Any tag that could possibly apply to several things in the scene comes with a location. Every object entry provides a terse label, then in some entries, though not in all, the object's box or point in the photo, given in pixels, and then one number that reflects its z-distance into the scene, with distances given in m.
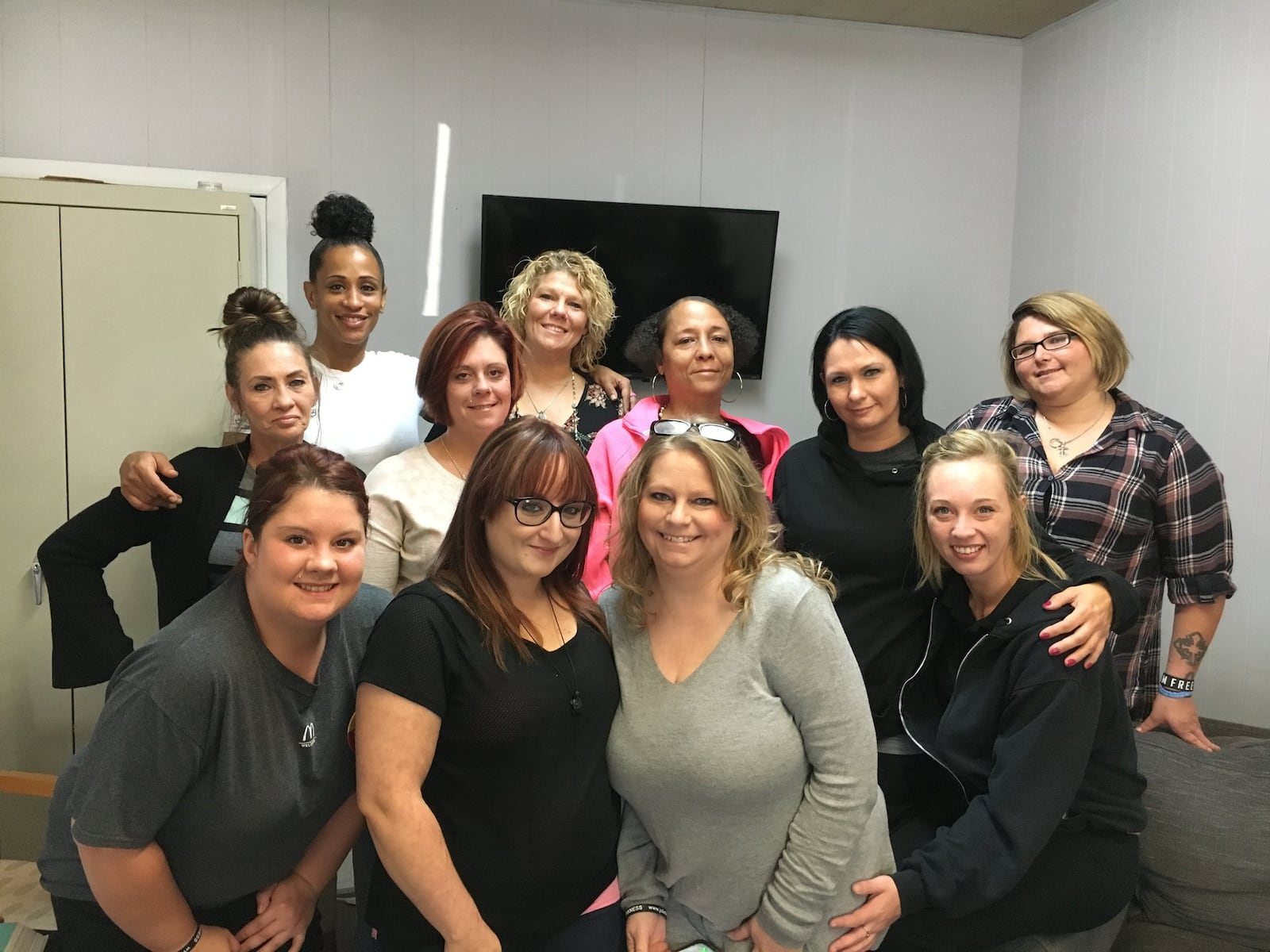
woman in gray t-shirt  1.43
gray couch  1.94
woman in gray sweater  1.63
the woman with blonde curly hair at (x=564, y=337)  2.65
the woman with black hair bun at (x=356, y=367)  2.66
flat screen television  3.96
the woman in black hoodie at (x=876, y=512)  2.06
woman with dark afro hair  2.31
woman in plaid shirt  2.23
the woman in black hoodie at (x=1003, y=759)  1.76
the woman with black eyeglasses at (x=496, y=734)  1.48
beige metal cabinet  2.90
